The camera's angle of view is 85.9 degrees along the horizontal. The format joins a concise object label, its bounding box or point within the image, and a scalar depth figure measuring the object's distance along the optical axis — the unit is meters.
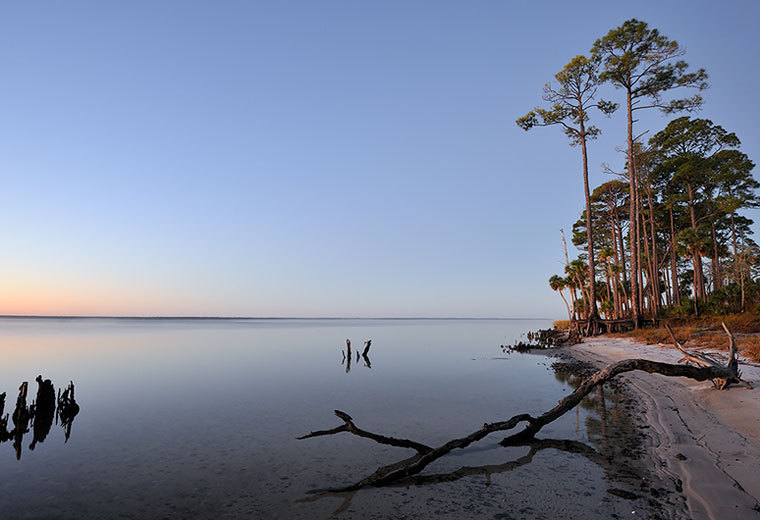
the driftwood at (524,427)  7.48
